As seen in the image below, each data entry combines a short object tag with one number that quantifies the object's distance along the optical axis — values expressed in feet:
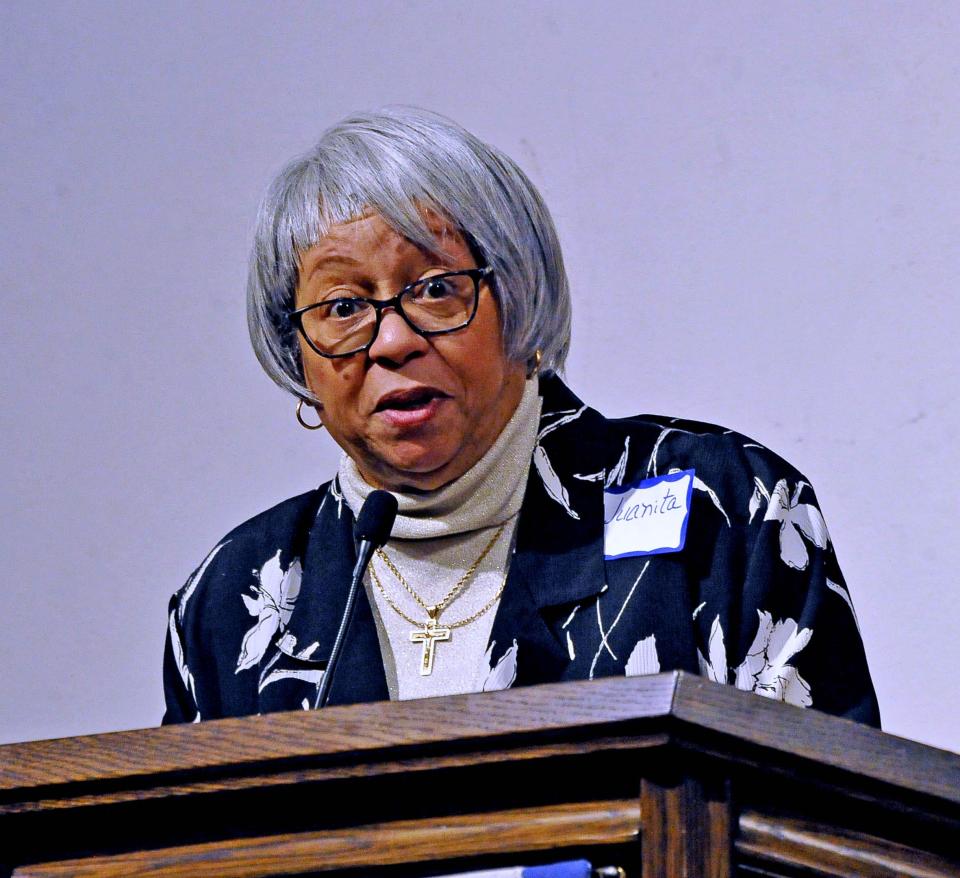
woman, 19.31
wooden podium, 17.89
